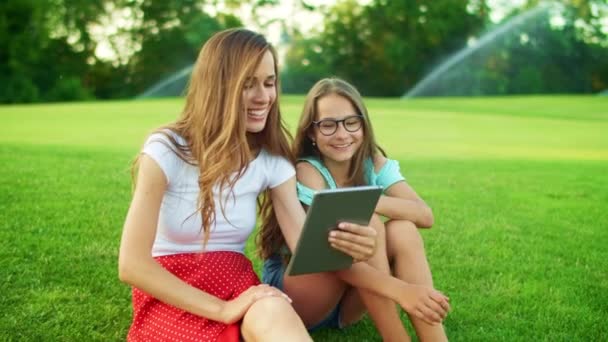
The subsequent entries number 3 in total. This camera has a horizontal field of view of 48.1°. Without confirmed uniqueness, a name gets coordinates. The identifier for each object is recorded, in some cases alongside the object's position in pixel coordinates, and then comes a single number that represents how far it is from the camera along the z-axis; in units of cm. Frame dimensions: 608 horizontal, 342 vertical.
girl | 245
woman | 202
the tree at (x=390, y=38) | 3488
